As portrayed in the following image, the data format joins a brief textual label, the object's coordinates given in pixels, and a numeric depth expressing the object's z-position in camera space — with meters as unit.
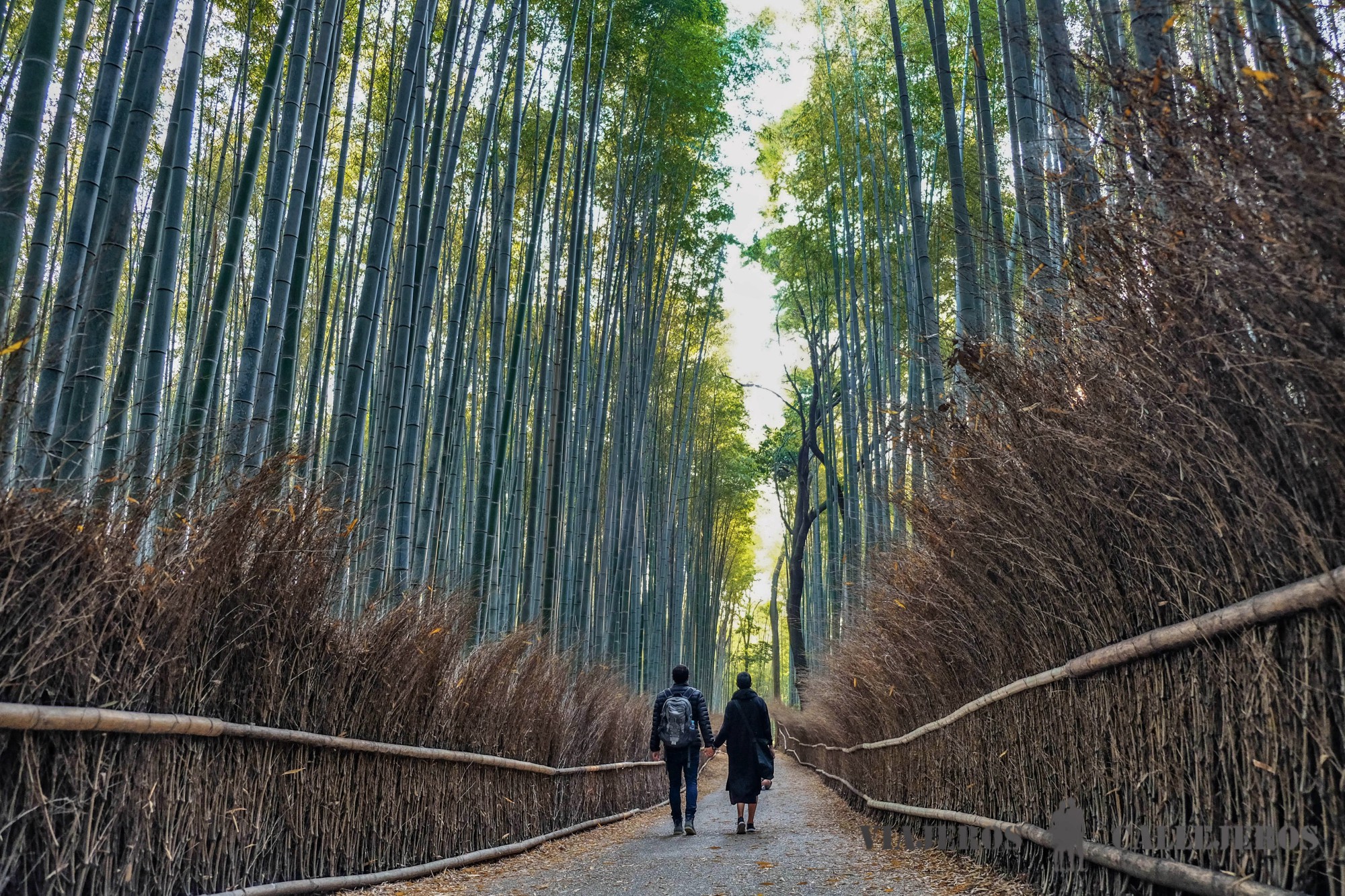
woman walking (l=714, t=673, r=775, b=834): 5.89
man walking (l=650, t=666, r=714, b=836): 6.01
